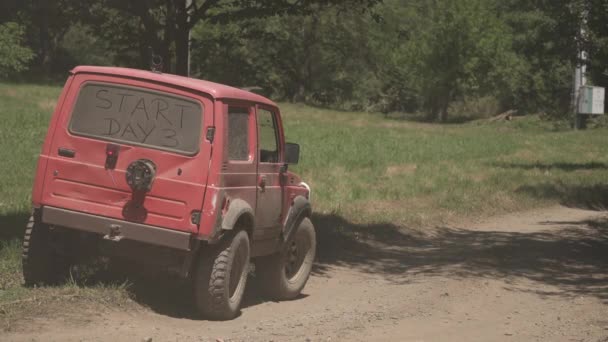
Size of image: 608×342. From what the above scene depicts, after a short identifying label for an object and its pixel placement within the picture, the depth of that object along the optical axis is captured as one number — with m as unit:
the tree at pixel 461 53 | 72.31
